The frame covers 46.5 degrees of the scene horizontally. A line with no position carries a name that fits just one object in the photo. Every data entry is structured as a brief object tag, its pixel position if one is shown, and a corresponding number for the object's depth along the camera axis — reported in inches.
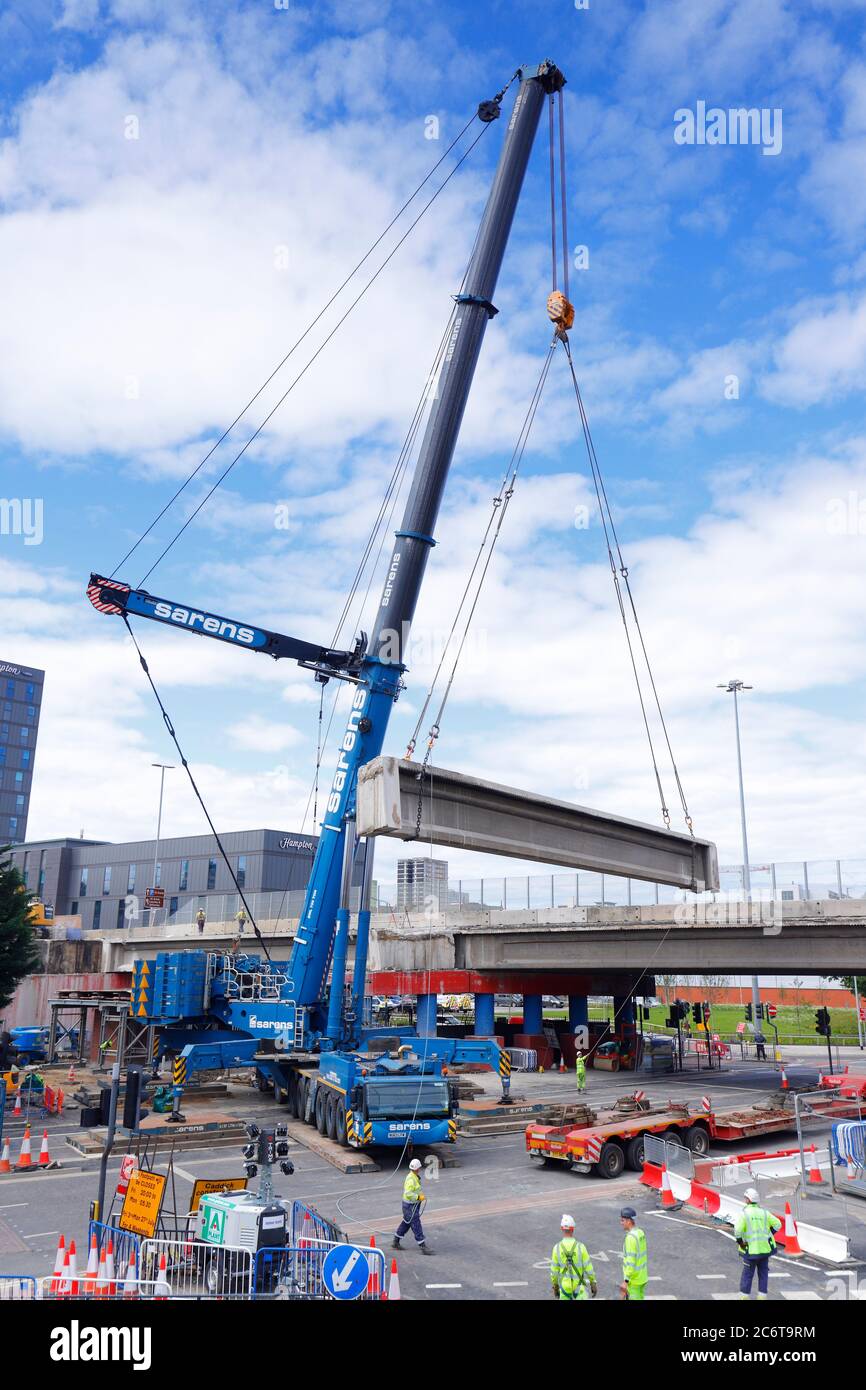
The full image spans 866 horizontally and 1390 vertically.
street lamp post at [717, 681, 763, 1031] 2243.8
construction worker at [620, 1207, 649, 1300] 454.9
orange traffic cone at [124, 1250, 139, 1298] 450.5
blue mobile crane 1028.5
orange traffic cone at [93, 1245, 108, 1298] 442.6
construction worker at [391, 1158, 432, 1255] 602.5
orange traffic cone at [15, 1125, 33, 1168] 913.5
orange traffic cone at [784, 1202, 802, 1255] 607.8
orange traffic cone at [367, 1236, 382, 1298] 475.2
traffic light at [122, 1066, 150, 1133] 609.3
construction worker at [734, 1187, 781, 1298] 490.9
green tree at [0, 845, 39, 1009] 1339.8
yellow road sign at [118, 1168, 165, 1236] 516.1
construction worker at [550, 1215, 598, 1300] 427.5
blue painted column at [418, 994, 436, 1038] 1630.3
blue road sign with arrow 431.5
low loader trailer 853.8
